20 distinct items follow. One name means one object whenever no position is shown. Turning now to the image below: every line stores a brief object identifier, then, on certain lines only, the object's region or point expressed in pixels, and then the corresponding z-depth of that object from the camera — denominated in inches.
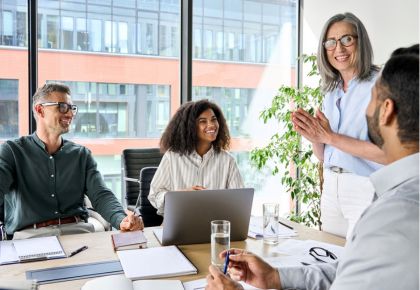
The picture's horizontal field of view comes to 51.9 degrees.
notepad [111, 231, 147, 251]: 63.0
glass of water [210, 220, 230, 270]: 57.4
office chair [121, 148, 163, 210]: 127.3
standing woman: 74.1
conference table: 52.1
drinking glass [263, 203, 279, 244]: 67.9
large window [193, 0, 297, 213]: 165.6
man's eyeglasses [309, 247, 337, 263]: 58.8
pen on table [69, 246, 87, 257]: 60.3
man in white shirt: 28.9
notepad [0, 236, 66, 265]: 57.7
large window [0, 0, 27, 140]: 138.0
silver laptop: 61.2
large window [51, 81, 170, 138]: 151.3
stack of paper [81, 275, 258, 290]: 45.9
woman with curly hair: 94.0
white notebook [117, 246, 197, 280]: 52.1
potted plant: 151.2
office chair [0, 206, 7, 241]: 79.0
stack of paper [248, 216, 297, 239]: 71.6
